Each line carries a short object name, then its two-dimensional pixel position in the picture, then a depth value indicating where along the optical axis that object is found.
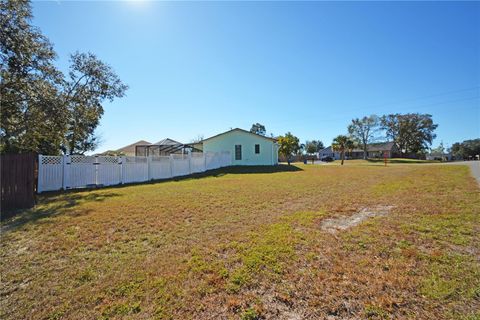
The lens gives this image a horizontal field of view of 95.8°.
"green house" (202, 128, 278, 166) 25.70
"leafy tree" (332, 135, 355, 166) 44.38
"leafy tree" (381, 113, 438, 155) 56.69
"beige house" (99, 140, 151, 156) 33.03
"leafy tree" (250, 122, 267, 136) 70.69
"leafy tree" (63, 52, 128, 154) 13.20
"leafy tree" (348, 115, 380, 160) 52.22
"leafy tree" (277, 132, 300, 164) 33.16
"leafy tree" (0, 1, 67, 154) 9.66
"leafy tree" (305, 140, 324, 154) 73.24
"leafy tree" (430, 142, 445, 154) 82.44
